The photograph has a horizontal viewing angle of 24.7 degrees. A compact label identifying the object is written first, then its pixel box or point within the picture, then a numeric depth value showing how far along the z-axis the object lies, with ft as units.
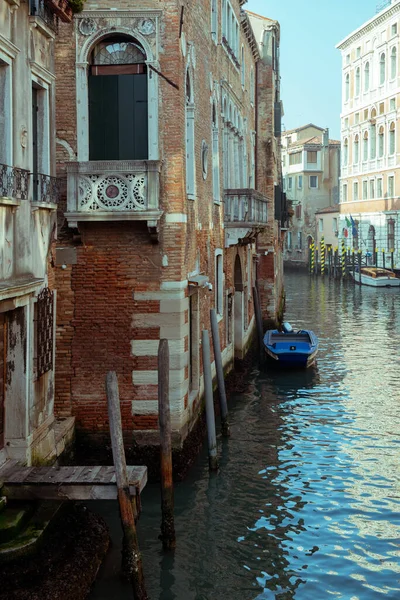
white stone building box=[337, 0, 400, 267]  147.54
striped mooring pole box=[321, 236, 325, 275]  167.91
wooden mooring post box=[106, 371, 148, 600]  22.82
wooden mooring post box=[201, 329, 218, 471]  34.68
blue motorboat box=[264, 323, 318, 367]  58.49
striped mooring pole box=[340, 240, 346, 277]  154.10
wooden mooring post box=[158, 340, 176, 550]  26.53
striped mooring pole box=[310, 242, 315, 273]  179.73
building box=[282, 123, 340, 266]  201.57
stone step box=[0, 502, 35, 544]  22.03
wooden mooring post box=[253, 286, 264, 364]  65.05
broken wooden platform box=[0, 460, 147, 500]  23.62
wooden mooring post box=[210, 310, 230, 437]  39.75
